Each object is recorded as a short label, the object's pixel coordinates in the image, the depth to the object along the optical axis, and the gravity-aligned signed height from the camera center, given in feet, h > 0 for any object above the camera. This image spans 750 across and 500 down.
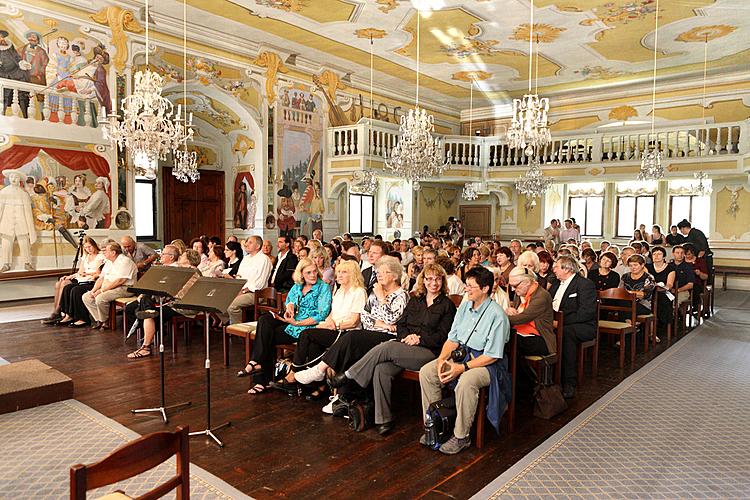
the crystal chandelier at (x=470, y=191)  50.13 +3.07
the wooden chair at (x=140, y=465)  5.05 -2.55
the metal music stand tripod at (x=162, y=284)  14.02 -1.71
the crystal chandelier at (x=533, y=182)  44.37 +3.59
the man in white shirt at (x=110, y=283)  23.50 -2.80
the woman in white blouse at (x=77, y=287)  24.82 -3.21
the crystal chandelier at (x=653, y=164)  35.76 +4.11
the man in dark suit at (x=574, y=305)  16.63 -2.56
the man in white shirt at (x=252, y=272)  22.24 -2.19
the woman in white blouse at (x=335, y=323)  15.11 -2.92
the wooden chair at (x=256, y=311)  17.34 -3.43
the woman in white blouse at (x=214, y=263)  24.64 -2.00
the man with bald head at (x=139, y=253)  27.09 -1.83
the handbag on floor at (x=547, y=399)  14.32 -4.69
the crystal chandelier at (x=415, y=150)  29.07 +3.98
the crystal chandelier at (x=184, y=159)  33.19 +3.91
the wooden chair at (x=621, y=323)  19.42 -3.74
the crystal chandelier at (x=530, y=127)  23.81 +4.45
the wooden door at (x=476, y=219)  59.88 +0.53
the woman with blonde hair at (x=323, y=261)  20.83 -1.56
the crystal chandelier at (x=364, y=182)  41.78 +3.21
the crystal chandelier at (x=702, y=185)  39.27 +3.15
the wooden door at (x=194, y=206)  44.09 +1.20
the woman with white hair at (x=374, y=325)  14.14 -2.85
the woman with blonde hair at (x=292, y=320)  15.93 -2.96
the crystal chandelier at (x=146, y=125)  22.79 +4.16
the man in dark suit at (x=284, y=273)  24.30 -2.33
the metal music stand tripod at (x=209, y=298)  12.22 -1.79
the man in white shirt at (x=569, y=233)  47.06 -0.80
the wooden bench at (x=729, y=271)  43.01 -3.60
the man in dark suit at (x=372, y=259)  21.56 -1.51
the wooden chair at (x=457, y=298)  17.42 -2.44
